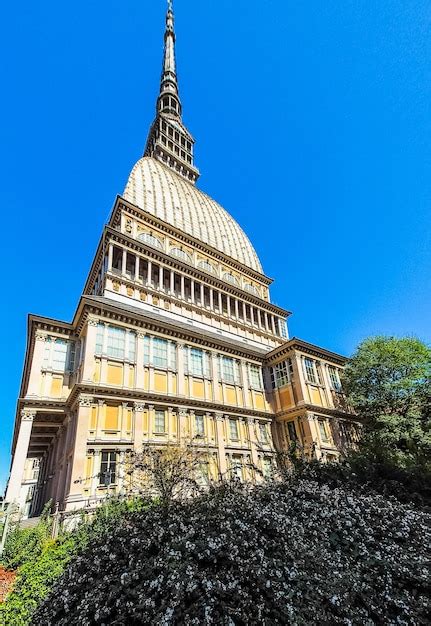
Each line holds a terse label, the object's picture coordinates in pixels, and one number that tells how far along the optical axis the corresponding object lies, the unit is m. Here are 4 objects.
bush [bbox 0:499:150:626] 7.61
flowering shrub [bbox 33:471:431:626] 5.03
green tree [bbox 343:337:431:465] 26.61
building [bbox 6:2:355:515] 19.98
